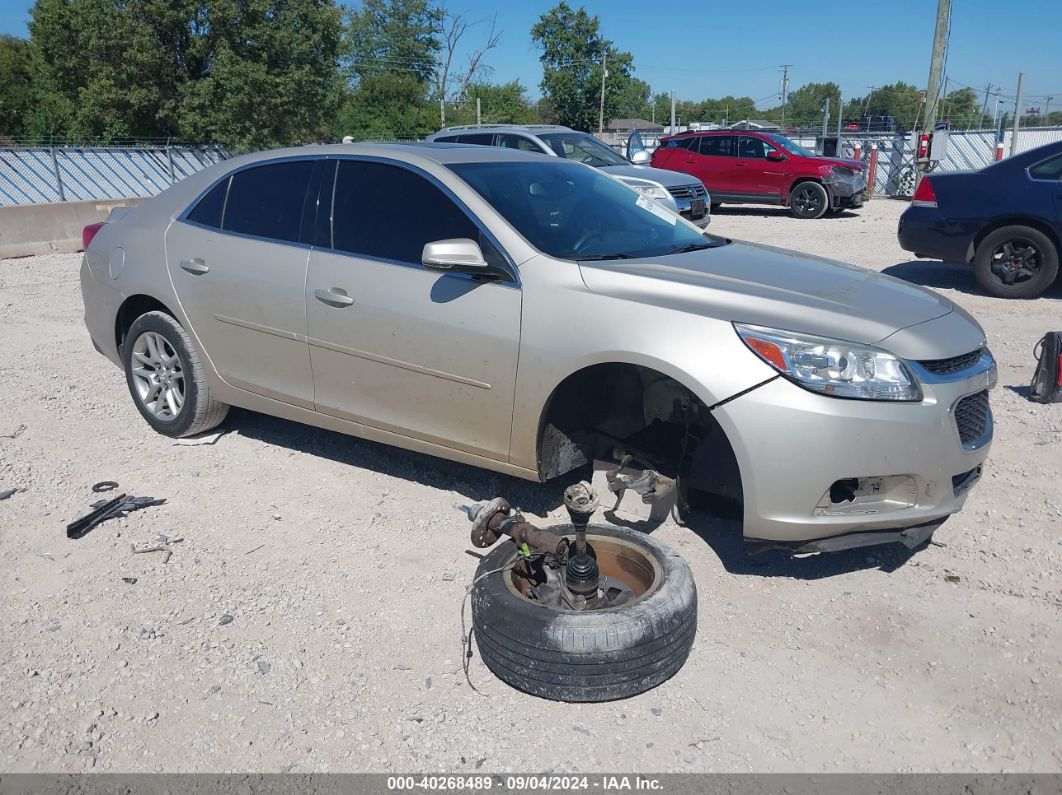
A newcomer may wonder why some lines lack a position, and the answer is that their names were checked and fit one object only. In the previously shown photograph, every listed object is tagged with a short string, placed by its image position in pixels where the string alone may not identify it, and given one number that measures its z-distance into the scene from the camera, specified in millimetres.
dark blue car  8508
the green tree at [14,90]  41188
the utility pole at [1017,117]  21341
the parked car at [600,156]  12766
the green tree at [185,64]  30938
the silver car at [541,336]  3285
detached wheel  2869
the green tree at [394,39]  61375
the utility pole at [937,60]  20156
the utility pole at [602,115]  62922
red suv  17594
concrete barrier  13266
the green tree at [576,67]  68438
